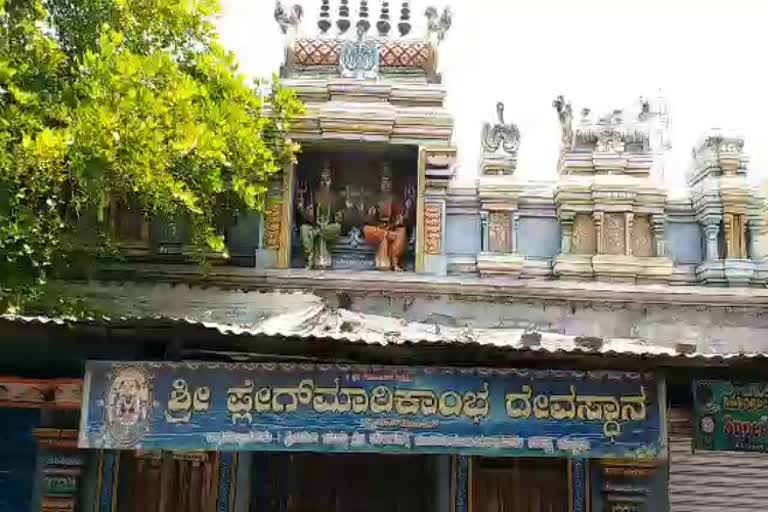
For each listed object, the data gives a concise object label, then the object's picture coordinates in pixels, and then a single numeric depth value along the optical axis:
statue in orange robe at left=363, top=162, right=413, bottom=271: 10.60
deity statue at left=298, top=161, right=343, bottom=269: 10.54
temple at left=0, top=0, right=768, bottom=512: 7.71
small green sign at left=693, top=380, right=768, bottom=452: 8.25
